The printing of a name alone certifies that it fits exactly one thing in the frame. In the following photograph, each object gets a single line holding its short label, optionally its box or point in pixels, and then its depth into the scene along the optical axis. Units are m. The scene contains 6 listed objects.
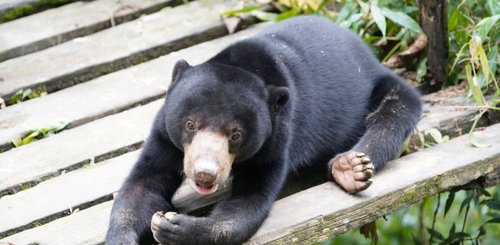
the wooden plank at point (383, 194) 8.20
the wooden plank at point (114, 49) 12.03
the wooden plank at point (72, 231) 8.25
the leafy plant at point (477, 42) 9.52
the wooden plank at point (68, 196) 8.93
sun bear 7.96
